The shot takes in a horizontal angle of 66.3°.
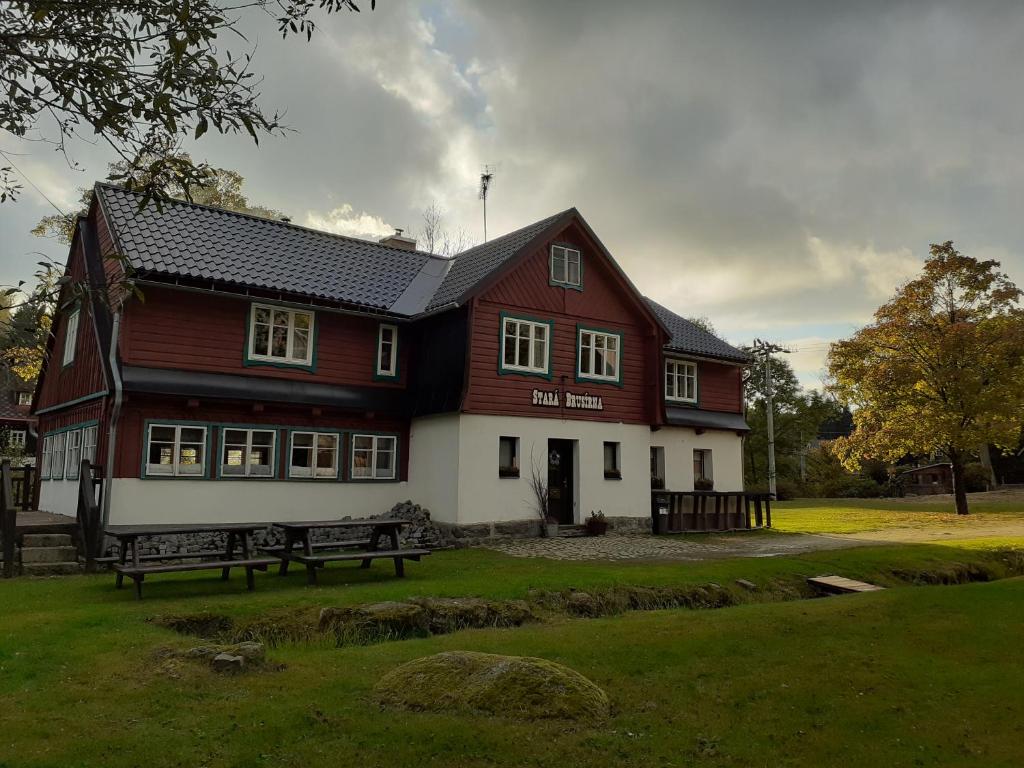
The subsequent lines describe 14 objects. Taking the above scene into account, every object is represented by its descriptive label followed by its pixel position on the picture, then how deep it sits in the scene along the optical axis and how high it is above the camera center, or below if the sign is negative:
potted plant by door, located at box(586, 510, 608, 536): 21.58 -0.99
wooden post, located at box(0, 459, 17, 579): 13.58 -0.81
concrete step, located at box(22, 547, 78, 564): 14.36 -1.33
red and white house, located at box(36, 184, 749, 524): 17.67 +2.79
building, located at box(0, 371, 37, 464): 31.32 +2.65
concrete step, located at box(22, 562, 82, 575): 13.88 -1.53
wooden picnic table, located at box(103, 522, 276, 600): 11.23 -1.18
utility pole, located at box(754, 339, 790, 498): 43.16 +5.76
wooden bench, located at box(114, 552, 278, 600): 11.03 -1.23
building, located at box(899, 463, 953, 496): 52.31 +0.84
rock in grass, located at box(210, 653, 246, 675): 7.55 -1.72
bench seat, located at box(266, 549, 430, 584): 12.45 -1.17
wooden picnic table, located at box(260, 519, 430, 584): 12.61 -1.11
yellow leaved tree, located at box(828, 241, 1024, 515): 29.12 +4.72
